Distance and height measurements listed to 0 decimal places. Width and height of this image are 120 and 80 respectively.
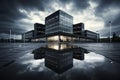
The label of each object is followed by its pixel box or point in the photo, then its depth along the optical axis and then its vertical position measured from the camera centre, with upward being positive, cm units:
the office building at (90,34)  7056 +889
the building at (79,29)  6070 +1338
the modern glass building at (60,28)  4113 +1180
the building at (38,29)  6735 +1468
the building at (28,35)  7670 +829
